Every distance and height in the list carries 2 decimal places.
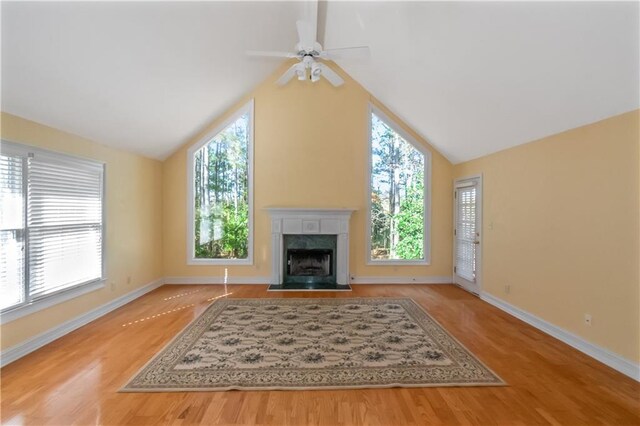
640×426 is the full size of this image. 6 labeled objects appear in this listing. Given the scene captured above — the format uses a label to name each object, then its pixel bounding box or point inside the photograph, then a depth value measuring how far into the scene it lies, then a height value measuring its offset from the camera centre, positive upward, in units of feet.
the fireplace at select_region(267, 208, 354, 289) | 18.25 -1.73
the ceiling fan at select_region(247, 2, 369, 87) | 10.41 +5.74
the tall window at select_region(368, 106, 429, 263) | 19.21 +1.16
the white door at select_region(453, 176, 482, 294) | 16.42 -1.03
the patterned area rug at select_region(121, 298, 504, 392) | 8.24 -4.38
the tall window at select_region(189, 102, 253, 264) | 18.88 +1.11
